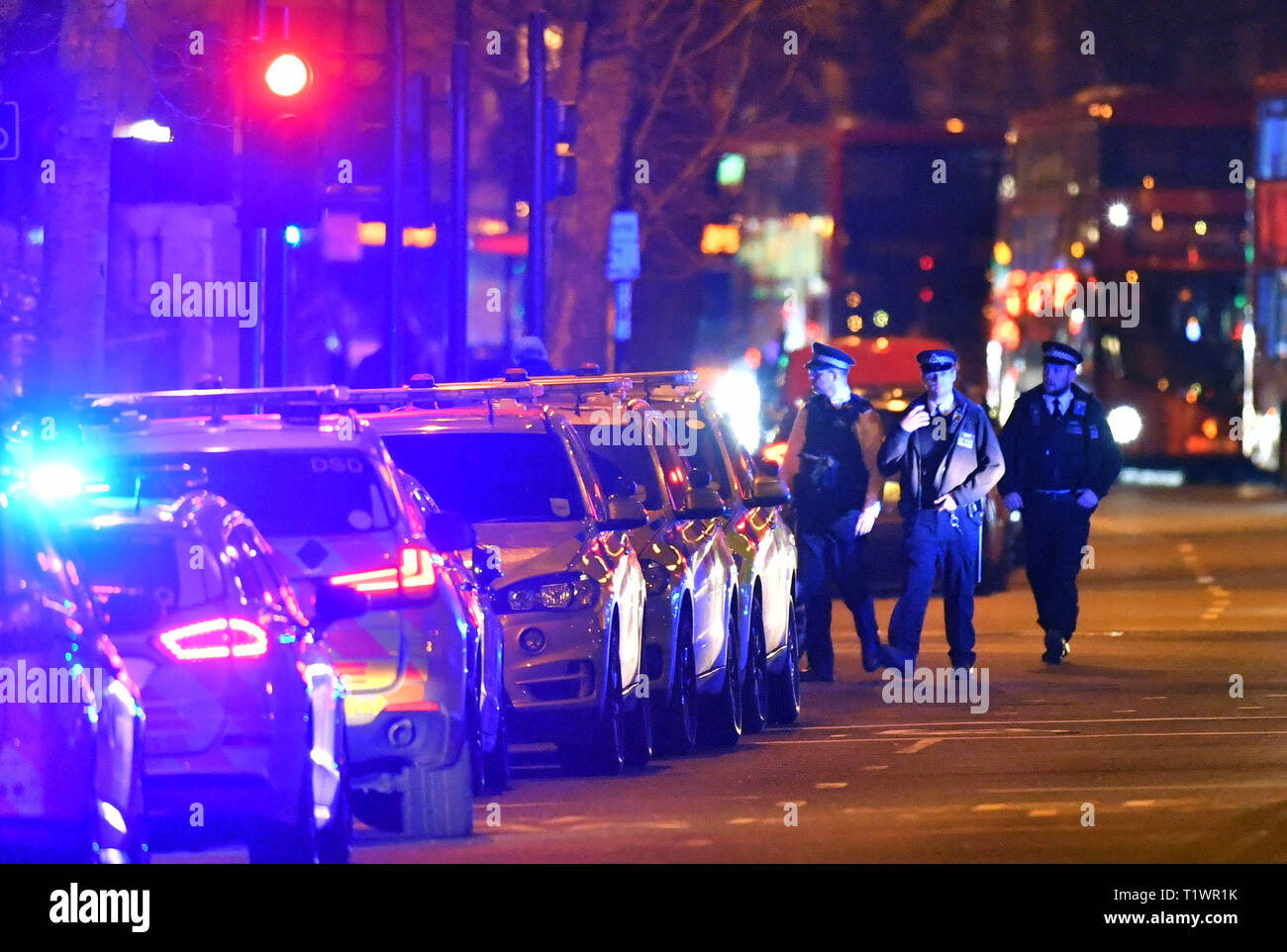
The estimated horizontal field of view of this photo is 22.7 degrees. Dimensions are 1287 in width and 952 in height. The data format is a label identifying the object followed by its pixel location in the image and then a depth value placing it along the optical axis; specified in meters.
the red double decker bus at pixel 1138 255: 43.06
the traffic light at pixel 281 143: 16.39
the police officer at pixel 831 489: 18.53
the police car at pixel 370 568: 11.34
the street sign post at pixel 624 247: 32.56
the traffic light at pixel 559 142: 27.23
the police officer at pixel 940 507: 18.06
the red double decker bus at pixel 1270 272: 43.91
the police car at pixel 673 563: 14.74
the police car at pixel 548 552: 13.46
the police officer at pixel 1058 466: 19.56
